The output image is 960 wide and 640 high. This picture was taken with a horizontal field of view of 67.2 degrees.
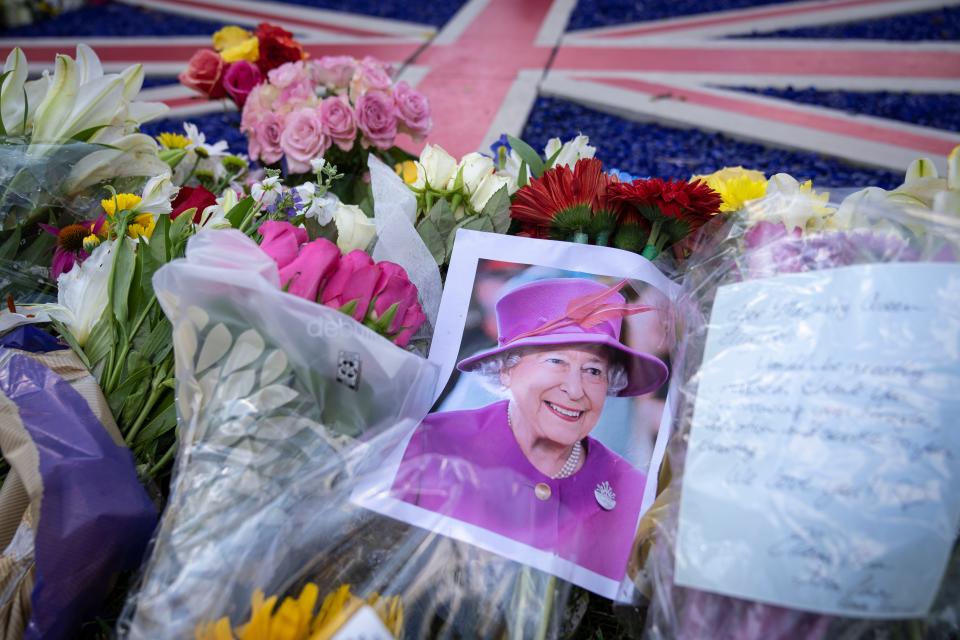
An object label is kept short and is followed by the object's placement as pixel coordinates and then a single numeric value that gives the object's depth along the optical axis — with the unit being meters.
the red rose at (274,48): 1.38
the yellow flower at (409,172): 0.99
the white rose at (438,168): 0.93
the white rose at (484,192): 0.92
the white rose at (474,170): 0.92
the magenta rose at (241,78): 1.36
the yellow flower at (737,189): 0.89
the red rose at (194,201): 0.93
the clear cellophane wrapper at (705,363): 0.56
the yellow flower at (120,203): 0.85
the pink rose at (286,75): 1.24
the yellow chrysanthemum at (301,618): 0.56
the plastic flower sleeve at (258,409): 0.62
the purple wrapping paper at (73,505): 0.61
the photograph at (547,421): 0.69
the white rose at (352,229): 0.85
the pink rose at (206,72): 1.40
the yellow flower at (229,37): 1.45
